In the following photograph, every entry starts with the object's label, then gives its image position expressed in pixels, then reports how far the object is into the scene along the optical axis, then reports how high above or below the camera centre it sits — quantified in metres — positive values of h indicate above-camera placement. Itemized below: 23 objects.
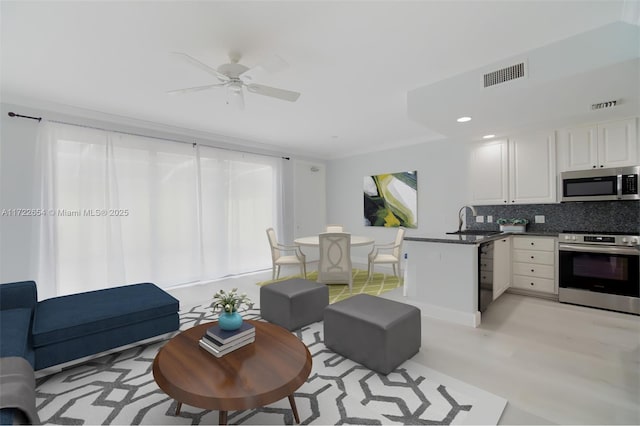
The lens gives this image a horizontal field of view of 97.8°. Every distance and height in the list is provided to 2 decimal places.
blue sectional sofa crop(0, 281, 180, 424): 1.94 -0.82
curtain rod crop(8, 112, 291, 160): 3.31 +1.19
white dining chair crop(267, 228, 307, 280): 4.70 -0.81
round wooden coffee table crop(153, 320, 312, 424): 1.34 -0.87
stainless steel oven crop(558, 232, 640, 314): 3.17 -0.77
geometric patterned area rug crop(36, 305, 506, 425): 1.65 -1.22
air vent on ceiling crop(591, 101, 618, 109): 2.82 +1.04
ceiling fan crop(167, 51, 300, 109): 2.17 +1.14
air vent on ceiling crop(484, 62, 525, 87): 2.45 +1.21
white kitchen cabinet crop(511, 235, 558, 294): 3.76 -0.79
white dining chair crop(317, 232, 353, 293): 4.18 -0.74
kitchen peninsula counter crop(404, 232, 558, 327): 2.94 -0.75
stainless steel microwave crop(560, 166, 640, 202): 3.31 +0.27
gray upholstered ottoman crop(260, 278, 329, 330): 2.84 -0.97
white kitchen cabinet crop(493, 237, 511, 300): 3.46 -0.76
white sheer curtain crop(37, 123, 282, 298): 3.55 +0.04
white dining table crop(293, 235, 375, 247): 4.45 -0.51
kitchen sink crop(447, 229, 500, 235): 4.39 -0.37
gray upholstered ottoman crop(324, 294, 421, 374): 2.06 -0.96
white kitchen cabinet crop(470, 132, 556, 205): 3.88 +0.55
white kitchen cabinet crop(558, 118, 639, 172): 3.32 +0.76
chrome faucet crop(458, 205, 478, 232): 4.64 -0.03
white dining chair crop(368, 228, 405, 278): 4.84 -0.84
